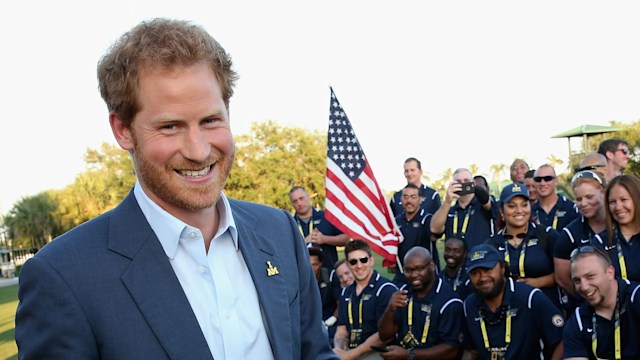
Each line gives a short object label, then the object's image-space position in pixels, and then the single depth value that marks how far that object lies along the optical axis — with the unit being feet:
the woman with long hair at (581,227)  18.98
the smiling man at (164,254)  4.76
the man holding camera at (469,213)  23.93
